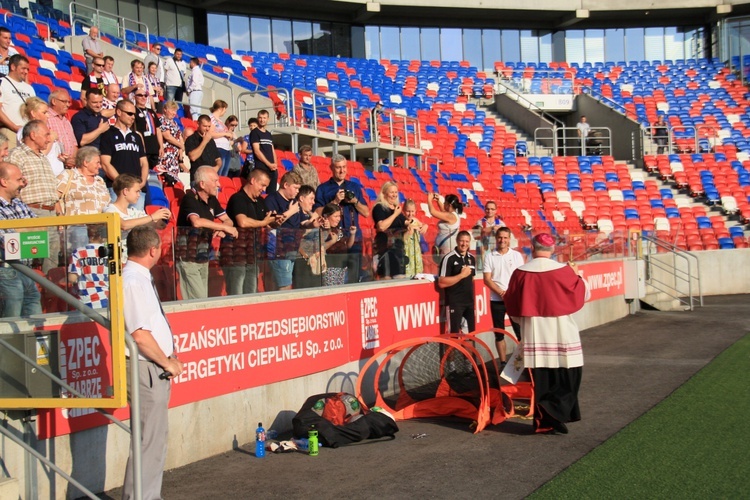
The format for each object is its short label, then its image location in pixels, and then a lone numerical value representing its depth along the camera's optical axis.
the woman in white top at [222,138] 13.20
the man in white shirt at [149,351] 5.66
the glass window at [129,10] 31.67
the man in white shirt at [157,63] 18.13
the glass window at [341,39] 38.81
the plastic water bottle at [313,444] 7.61
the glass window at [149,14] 32.44
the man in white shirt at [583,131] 33.06
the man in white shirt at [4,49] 12.03
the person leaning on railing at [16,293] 5.83
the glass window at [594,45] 42.69
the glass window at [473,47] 41.53
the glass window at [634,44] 43.12
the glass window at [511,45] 41.97
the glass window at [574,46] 42.56
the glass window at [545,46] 42.31
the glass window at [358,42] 39.20
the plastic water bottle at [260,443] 7.63
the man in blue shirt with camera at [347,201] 10.50
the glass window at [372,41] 39.88
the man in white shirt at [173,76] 18.25
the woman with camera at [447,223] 12.07
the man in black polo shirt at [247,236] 8.38
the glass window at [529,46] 42.12
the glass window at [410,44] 40.56
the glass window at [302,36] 38.03
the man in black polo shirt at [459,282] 11.28
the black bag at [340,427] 7.95
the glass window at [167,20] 33.25
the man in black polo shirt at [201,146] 12.39
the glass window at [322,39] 38.31
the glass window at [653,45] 43.12
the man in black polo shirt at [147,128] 11.78
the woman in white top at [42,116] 9.23
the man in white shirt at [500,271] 11.66
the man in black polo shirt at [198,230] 7.84
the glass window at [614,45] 42.91
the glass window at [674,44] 43.09
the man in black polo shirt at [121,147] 10.04
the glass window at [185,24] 34.12
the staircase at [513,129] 33.99
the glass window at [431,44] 41.03
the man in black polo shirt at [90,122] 10.84
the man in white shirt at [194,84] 18.55
